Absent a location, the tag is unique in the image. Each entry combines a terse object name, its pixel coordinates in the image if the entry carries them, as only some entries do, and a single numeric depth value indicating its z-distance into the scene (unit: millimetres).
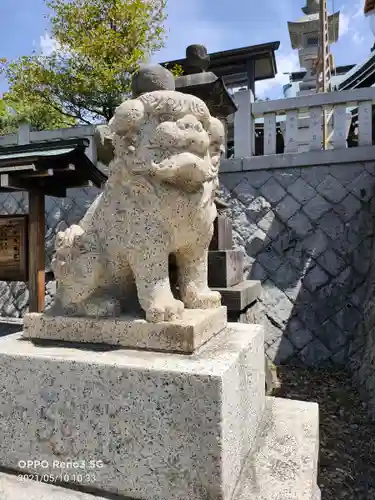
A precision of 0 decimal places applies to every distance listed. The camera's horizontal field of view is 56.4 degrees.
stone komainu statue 1365
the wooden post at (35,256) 4270
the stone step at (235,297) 2988
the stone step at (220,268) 3100
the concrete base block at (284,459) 1262
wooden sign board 4355
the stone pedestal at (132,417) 1172
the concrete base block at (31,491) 1275
